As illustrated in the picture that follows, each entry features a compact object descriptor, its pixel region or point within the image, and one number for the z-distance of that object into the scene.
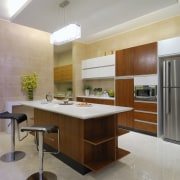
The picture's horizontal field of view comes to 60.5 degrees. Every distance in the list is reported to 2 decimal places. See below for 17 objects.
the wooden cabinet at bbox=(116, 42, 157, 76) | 3.58
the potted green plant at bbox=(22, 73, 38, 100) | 4.20
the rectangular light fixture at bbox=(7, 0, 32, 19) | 2.95
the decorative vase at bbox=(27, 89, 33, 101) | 4.24
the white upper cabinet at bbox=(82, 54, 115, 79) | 4.62
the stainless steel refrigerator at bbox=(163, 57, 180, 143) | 3.11
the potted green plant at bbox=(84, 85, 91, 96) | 5.71
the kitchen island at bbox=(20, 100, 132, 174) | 2.00
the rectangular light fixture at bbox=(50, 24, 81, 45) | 2.65
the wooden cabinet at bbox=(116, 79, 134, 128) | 4.00
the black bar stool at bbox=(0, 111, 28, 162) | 2.46
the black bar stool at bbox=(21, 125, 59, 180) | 1.78
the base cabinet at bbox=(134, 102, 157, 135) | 3.52
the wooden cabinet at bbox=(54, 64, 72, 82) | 5.86
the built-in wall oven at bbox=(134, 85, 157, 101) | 3.53
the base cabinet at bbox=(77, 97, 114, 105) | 4.53
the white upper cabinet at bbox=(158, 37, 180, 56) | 3.19
